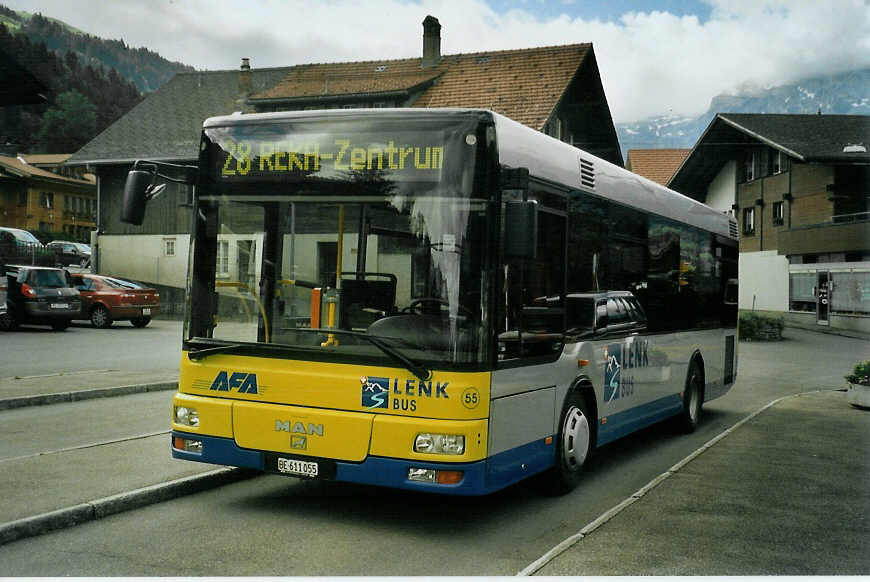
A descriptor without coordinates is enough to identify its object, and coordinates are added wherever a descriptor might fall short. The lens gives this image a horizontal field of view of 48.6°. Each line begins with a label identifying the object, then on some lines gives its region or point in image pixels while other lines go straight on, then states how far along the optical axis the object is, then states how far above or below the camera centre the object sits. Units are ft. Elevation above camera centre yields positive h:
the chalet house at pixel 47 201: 153.28 +13.57
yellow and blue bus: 19.99 -0.35
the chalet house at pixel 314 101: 104.88 +22.67
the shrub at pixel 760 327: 108.27 -3.41
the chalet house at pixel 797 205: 126.41 +14.35
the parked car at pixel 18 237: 136.44 +6.01
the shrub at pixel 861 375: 49.58 -3.92
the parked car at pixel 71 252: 152.26 +4.14
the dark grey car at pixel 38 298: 84.84 -2.04
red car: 93.66 -2.24
